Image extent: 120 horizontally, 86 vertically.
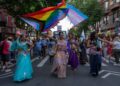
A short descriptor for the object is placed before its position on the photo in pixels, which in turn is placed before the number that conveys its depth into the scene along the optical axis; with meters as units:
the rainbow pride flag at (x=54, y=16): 4.89
